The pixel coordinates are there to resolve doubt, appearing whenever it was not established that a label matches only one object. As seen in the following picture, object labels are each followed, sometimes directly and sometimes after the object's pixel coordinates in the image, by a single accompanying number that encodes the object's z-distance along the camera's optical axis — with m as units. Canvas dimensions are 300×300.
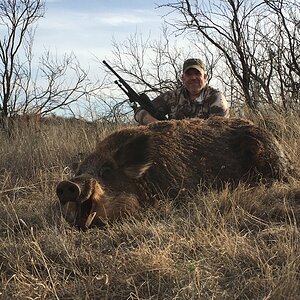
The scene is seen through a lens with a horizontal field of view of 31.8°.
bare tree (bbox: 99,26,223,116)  13.25
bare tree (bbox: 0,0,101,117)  11.51
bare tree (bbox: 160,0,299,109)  10.99
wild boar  4.49
